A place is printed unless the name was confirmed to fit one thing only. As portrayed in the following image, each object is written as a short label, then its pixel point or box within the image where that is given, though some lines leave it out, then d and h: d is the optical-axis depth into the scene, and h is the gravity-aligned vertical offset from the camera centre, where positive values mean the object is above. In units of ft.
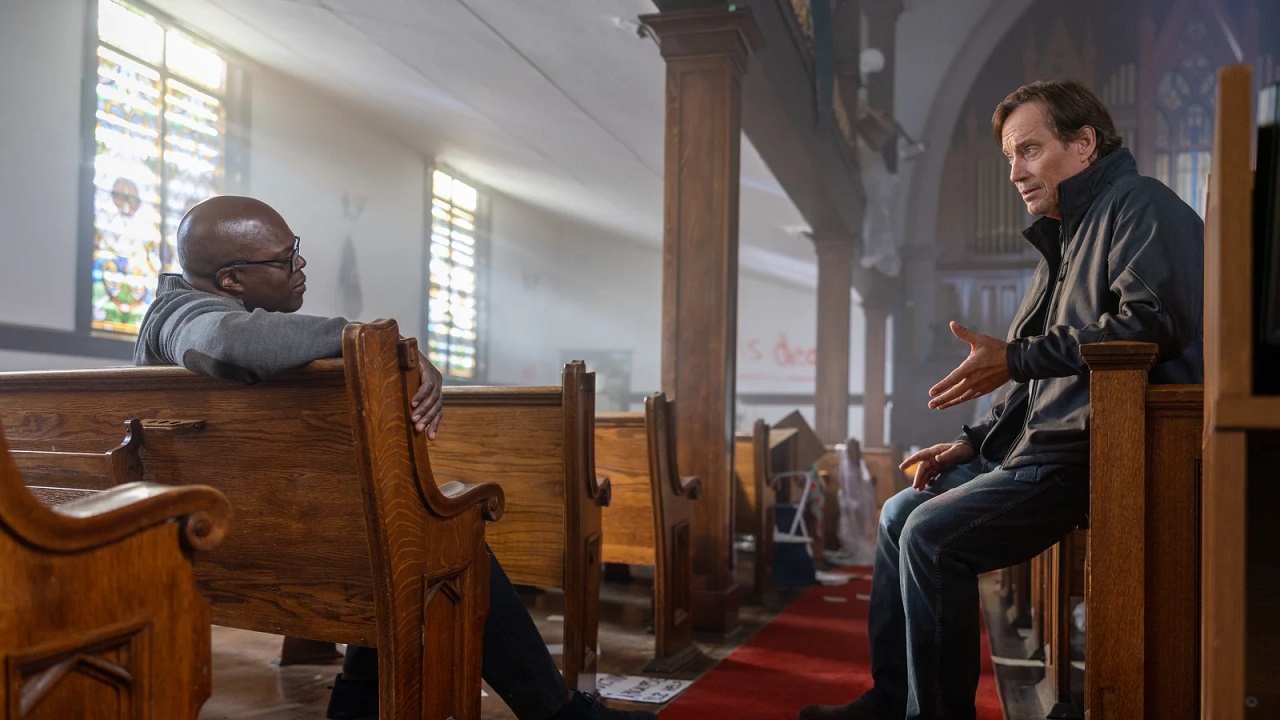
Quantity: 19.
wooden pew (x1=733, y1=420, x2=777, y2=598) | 14.33 -1.64
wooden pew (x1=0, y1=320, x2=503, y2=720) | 5.02 -0.69
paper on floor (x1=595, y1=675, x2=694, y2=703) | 8.55 -2.61
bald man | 5.20 +0.20
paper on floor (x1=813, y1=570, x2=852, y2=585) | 15.96 -3.02
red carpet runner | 8.25 -2.65
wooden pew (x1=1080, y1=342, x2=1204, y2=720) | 4.89 -0.73
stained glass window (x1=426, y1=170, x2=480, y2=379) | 38.37 +3.62
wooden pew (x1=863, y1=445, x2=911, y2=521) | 21.30 -1.77
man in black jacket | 5.49 +0.17
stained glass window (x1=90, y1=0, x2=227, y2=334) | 22.34 +4.87
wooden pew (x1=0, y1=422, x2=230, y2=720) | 3.09 -0.74
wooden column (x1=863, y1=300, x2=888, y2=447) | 34.65 +0.10
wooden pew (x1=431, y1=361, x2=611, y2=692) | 7.93 -0.73
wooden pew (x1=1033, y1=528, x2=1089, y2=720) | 7.76 -1.70
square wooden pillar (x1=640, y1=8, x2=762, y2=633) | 12.42 +1.68
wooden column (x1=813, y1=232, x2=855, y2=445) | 28.27 +2.02
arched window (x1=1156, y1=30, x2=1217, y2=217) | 32.71 +8.35
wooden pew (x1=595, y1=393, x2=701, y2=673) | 10.21 -1.36
